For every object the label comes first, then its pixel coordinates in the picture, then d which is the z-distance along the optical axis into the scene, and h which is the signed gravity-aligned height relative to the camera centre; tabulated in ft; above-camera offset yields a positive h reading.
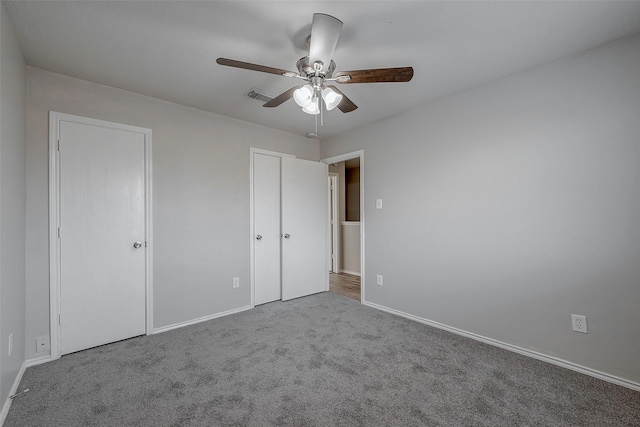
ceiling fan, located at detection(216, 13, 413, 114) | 5.02 +2.99
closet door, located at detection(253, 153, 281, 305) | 11.44 -0.48
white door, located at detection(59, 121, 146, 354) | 7.45 -0.52
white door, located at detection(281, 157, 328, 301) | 12.21 -0.55
